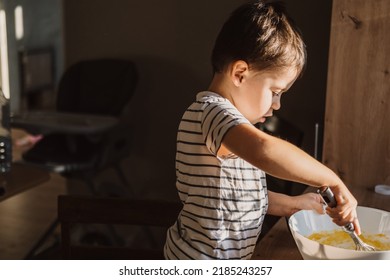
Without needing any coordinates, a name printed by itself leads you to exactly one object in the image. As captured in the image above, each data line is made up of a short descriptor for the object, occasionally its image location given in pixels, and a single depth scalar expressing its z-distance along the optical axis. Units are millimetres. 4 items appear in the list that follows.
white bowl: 885
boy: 793
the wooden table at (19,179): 1380
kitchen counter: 884
